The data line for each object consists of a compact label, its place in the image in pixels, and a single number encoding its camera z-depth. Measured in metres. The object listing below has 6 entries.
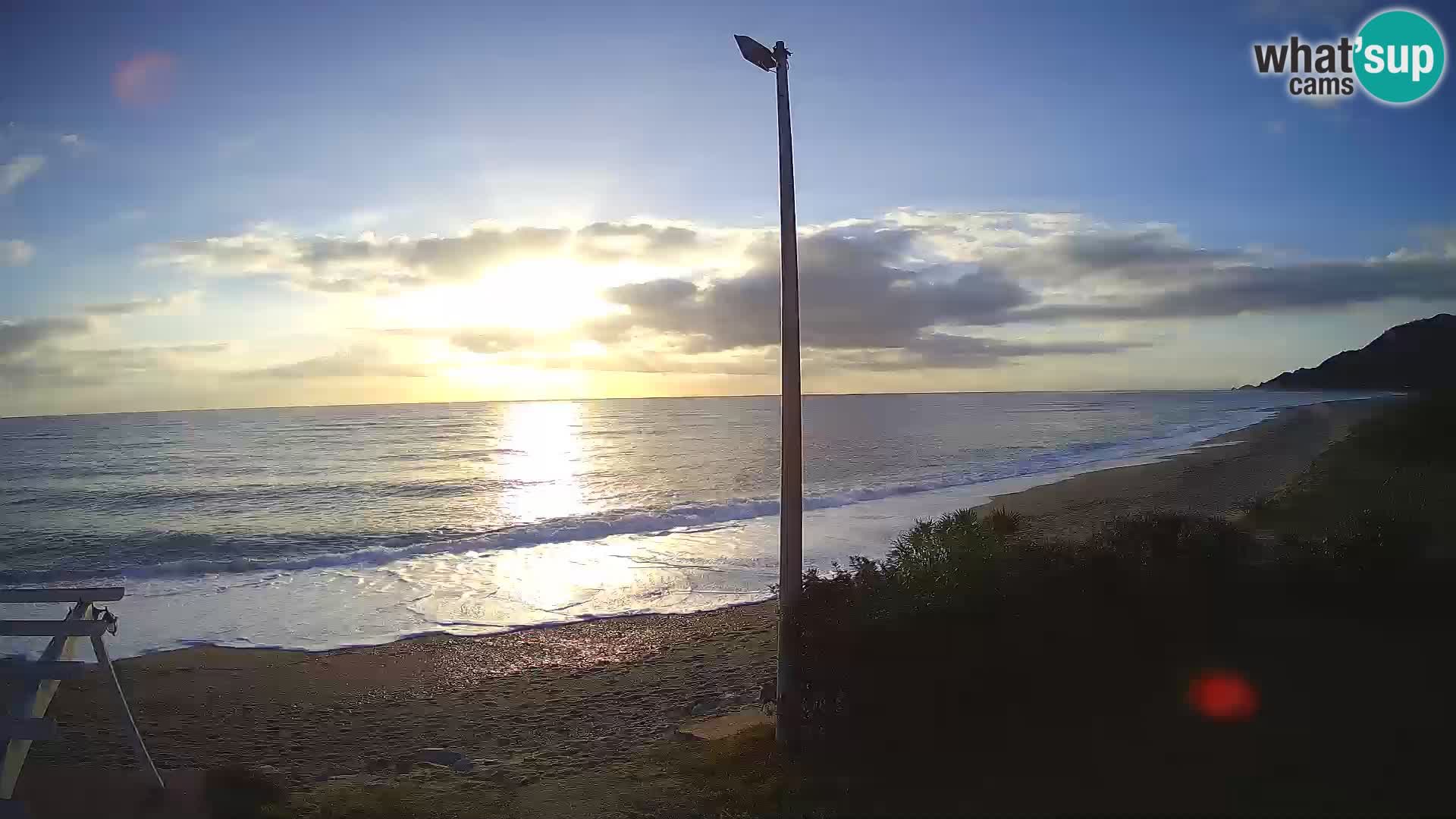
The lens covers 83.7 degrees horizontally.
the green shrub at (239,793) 5.64
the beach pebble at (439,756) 8.05
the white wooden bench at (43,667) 4.30
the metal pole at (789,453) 6.38
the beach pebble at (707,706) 9.05
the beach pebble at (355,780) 7.40
